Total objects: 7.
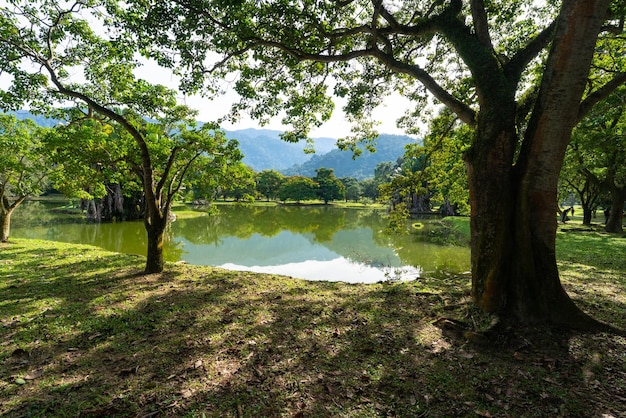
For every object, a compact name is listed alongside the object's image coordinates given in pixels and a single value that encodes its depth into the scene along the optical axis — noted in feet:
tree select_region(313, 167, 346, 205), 241.14
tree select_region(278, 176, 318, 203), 229.45
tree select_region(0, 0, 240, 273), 22.16
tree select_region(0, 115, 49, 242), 38.99
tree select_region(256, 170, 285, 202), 253.65
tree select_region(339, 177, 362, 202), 279.49
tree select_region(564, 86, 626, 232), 36.32
